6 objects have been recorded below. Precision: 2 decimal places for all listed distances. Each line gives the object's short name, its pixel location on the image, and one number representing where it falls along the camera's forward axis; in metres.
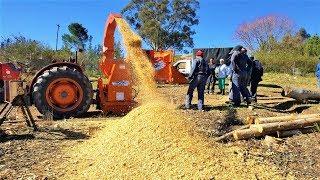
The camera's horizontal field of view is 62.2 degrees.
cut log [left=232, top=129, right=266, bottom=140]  4.36
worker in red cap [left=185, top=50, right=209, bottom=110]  6.48
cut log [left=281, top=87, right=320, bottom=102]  7.32
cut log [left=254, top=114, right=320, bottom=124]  4.82
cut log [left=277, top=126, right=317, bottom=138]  4.59
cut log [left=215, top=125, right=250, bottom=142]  4.33
